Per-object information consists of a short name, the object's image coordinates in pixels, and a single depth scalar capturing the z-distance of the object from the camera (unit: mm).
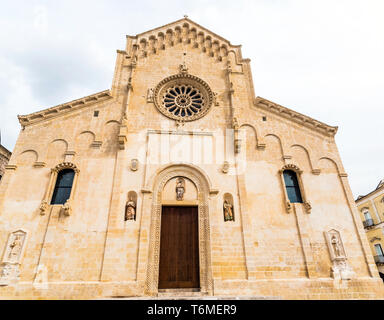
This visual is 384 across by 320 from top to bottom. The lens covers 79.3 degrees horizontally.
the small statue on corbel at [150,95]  14773
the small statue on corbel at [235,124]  13578
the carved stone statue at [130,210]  11344
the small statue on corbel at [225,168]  12688
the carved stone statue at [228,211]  11626
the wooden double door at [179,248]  10461
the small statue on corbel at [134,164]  12539
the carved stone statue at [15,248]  10281
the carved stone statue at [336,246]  11023
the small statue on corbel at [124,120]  13314
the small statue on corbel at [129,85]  14750
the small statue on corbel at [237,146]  13217
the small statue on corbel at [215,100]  14936
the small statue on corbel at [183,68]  15844
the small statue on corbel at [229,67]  15947
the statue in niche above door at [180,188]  12134
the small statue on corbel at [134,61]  15765
